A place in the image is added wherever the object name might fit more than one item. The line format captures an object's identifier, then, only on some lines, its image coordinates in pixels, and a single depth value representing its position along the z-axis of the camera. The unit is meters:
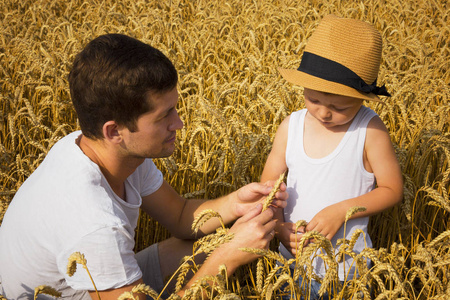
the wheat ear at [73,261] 1.07
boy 1.72
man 1.41
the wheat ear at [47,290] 1.15
